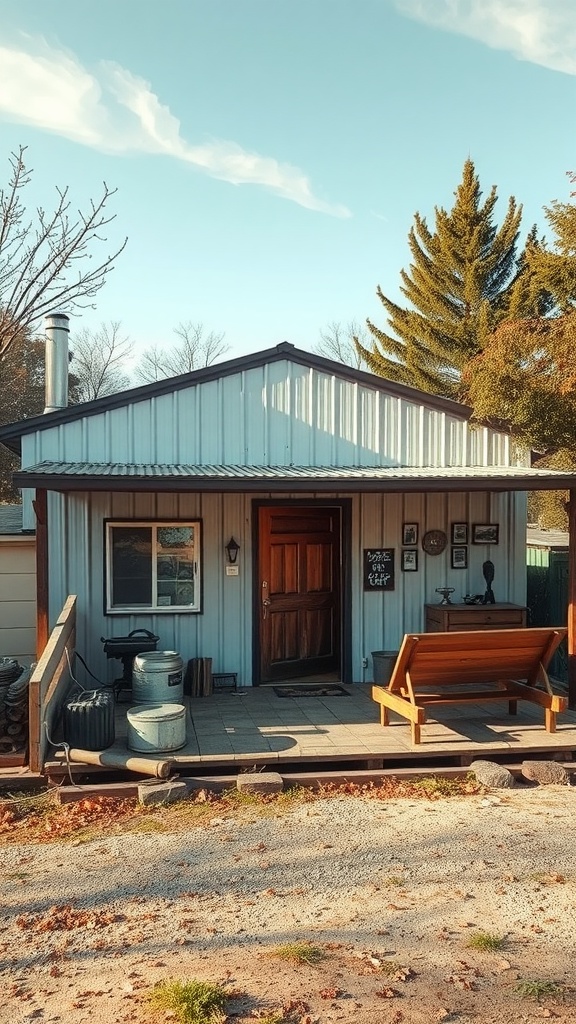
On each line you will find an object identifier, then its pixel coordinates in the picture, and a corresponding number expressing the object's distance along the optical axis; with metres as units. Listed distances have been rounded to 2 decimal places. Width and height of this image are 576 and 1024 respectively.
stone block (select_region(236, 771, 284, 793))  5.30
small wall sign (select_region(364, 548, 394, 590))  8.45
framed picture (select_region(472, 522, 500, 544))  8.70
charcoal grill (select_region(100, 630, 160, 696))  7.34
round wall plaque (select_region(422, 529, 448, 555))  8.55
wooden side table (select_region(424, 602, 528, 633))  7.98
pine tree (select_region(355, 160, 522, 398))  24.66
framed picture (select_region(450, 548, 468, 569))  8.65
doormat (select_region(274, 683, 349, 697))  7.74
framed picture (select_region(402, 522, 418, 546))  8.51
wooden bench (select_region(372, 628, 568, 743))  6.00
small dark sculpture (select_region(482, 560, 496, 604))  8.45
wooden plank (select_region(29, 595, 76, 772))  5.12
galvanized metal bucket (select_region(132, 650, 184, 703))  6.50
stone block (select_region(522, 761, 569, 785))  5.67
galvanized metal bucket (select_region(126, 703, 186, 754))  5.59
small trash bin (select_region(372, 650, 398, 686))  7.93
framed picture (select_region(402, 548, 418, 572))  8.52
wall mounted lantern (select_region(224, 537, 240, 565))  8.07
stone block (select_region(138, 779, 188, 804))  5.14
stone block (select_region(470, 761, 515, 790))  5.55
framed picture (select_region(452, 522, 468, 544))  8.64
